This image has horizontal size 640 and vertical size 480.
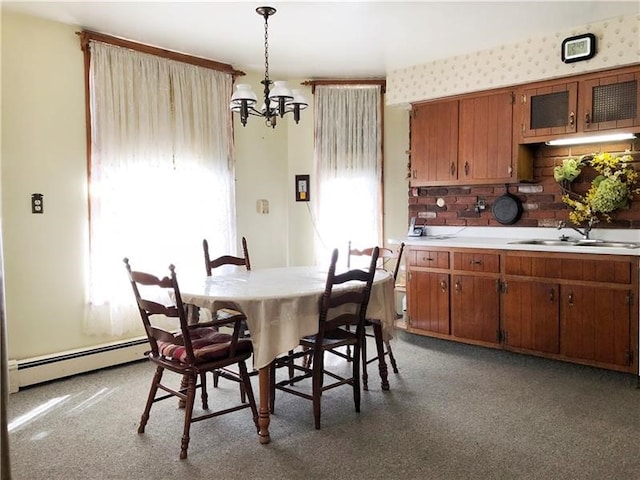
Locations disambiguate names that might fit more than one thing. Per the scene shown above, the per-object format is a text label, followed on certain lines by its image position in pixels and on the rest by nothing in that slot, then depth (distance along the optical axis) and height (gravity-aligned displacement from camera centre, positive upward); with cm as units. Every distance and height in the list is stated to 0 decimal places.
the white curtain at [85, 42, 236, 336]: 391 +36
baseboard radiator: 352 -102
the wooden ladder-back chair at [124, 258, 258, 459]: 260 -69
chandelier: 310 +69
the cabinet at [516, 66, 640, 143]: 368 +81
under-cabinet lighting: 385 +58
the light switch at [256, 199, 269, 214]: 511 +11
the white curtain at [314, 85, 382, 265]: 516 +64
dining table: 267 -46
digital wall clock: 371 +119
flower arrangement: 387 +22
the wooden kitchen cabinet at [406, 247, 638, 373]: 353 -63
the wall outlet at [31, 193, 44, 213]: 361 +11
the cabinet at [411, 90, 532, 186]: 428 +63
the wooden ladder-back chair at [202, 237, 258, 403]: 344 -32
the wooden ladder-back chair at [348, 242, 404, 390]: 348 -71
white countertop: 369 -18
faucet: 406 -10
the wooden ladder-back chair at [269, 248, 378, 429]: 285 -62
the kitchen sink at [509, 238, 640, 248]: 383 -20
